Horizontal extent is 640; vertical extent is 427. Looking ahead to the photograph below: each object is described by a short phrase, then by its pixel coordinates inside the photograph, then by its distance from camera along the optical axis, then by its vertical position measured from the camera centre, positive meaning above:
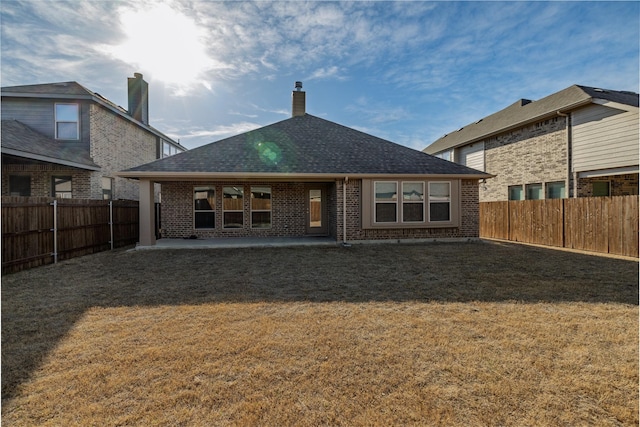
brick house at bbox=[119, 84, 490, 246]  10.80 +0.83
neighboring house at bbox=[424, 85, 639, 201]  10.77 +2.72
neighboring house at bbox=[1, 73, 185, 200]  11.84 +3.17
